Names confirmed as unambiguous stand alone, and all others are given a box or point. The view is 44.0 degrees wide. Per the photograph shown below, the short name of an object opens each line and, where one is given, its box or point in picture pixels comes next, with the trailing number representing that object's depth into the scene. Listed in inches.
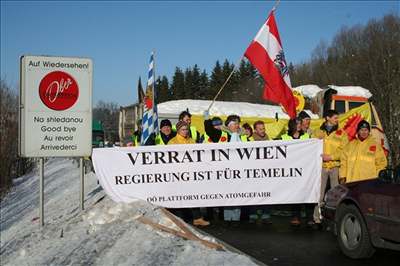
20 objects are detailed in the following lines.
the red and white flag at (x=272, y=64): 395.2
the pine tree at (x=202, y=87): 2952.0
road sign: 315.0
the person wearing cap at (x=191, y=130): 363.9
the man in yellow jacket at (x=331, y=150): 331.4
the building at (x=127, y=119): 986.1
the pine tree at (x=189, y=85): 2967.5
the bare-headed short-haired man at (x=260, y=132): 367.6
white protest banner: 332.2
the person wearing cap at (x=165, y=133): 357.4
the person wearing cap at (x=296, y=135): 355.3
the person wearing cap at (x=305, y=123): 359.3
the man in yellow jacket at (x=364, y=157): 298.4
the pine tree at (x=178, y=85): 2989.7
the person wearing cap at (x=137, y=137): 544.1
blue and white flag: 466.6
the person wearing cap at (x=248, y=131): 388.0
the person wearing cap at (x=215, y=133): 375.9
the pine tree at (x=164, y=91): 3024.1
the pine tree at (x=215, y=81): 2851.9
